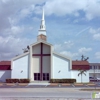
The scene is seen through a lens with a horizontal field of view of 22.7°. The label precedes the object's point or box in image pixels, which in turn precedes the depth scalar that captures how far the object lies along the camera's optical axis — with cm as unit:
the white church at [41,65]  5472
